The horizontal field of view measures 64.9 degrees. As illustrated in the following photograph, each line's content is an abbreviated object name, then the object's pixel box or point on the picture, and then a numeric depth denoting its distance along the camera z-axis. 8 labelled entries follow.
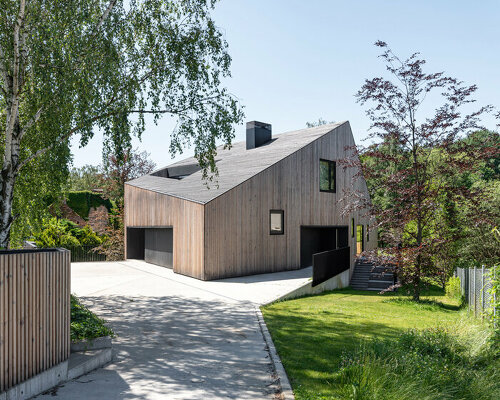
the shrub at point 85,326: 5.70
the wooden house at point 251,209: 14.28
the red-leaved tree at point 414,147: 11.43
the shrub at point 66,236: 21.35
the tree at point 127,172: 28.58
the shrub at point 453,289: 15.54
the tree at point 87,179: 48.99
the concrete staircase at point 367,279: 21.16
